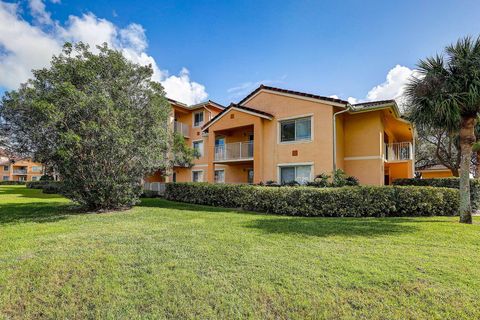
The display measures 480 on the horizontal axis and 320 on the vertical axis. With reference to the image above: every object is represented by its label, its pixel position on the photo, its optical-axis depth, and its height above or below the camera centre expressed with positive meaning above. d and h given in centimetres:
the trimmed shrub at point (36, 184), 3578 -119
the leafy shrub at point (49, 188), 2755 -131
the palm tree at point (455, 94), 976 +324
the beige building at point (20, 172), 8100 +127
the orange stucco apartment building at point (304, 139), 1681 +271
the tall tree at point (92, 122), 1087 +238
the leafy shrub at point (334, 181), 1473 -20
